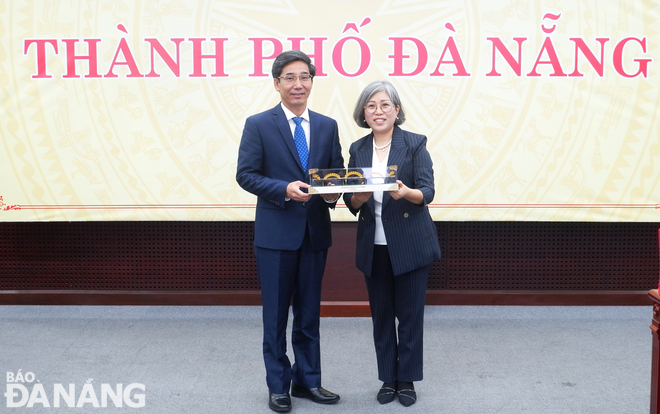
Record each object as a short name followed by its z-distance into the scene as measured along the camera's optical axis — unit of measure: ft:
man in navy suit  8.12
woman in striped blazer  8.26
